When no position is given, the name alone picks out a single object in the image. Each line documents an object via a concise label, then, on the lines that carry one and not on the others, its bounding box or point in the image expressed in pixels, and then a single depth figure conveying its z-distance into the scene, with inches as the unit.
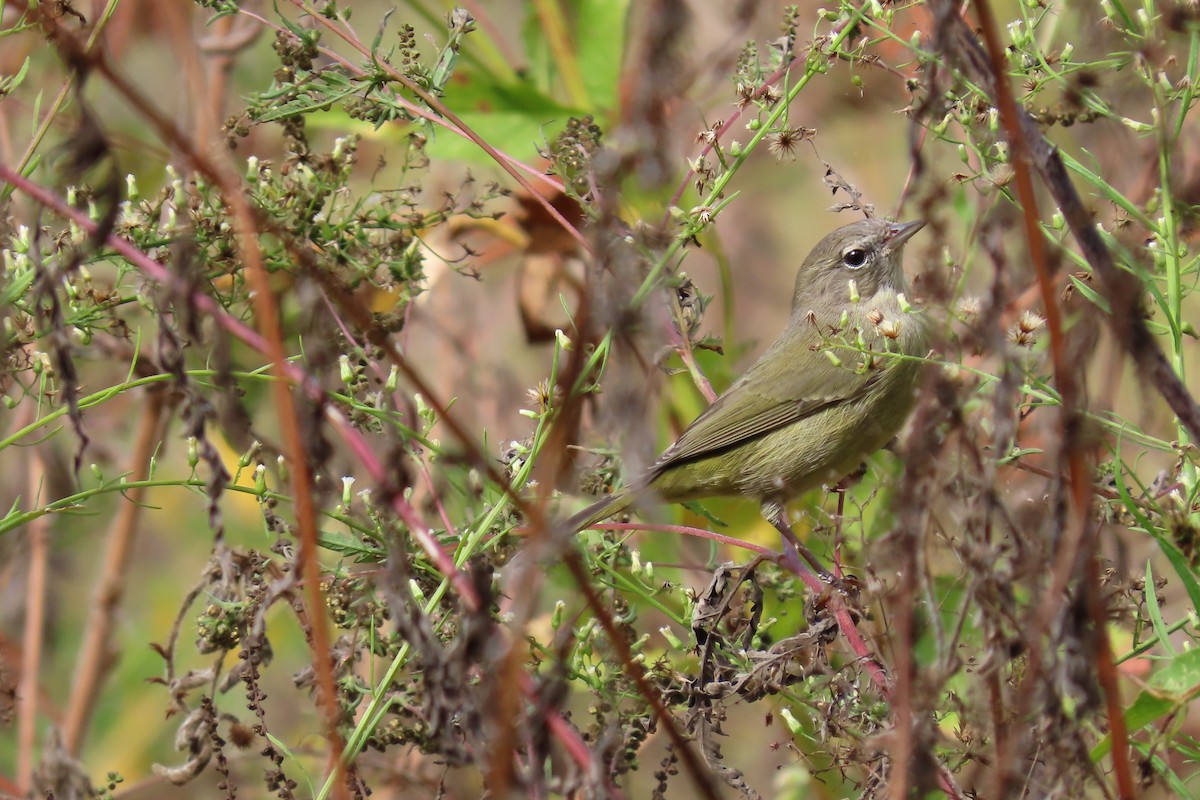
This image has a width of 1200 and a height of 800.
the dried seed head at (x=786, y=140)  182.7
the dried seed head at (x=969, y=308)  153.2
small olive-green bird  284.4
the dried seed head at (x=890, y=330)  158.2
